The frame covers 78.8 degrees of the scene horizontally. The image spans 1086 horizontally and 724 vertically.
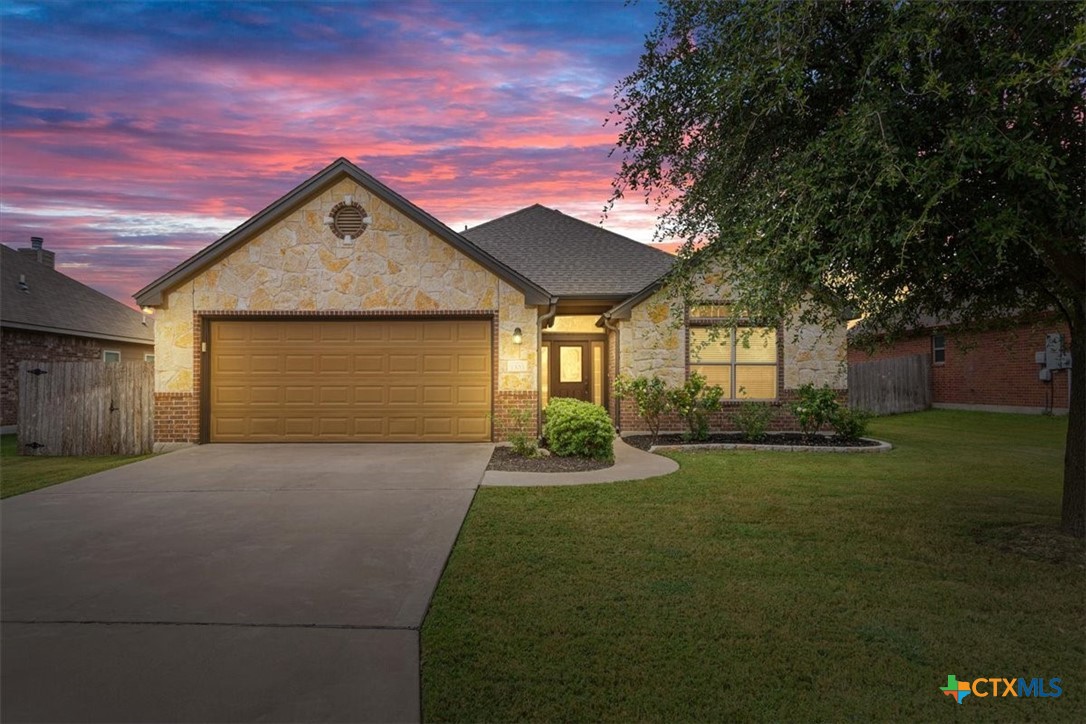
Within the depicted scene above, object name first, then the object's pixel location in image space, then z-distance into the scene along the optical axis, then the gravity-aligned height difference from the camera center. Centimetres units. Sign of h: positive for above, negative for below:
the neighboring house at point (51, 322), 1750 +125
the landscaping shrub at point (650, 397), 1482 -73
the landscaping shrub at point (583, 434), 1134 -120
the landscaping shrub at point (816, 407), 1408 -89
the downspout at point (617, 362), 1591 +6
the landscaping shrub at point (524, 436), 1177 -139
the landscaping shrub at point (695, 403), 1439 -85
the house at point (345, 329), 1345 +72
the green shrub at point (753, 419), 1426 -119
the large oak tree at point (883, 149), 501 +183
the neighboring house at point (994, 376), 2103 -37
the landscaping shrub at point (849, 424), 1421 -126
